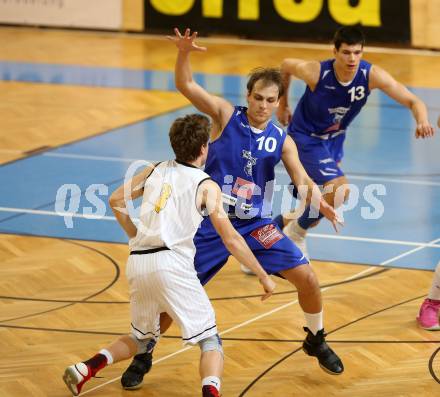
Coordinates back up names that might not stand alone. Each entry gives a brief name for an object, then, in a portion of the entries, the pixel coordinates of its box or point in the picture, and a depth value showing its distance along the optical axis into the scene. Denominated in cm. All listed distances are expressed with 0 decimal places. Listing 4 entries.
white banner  4072
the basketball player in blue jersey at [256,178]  1266
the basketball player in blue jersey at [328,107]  1653
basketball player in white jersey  1118
